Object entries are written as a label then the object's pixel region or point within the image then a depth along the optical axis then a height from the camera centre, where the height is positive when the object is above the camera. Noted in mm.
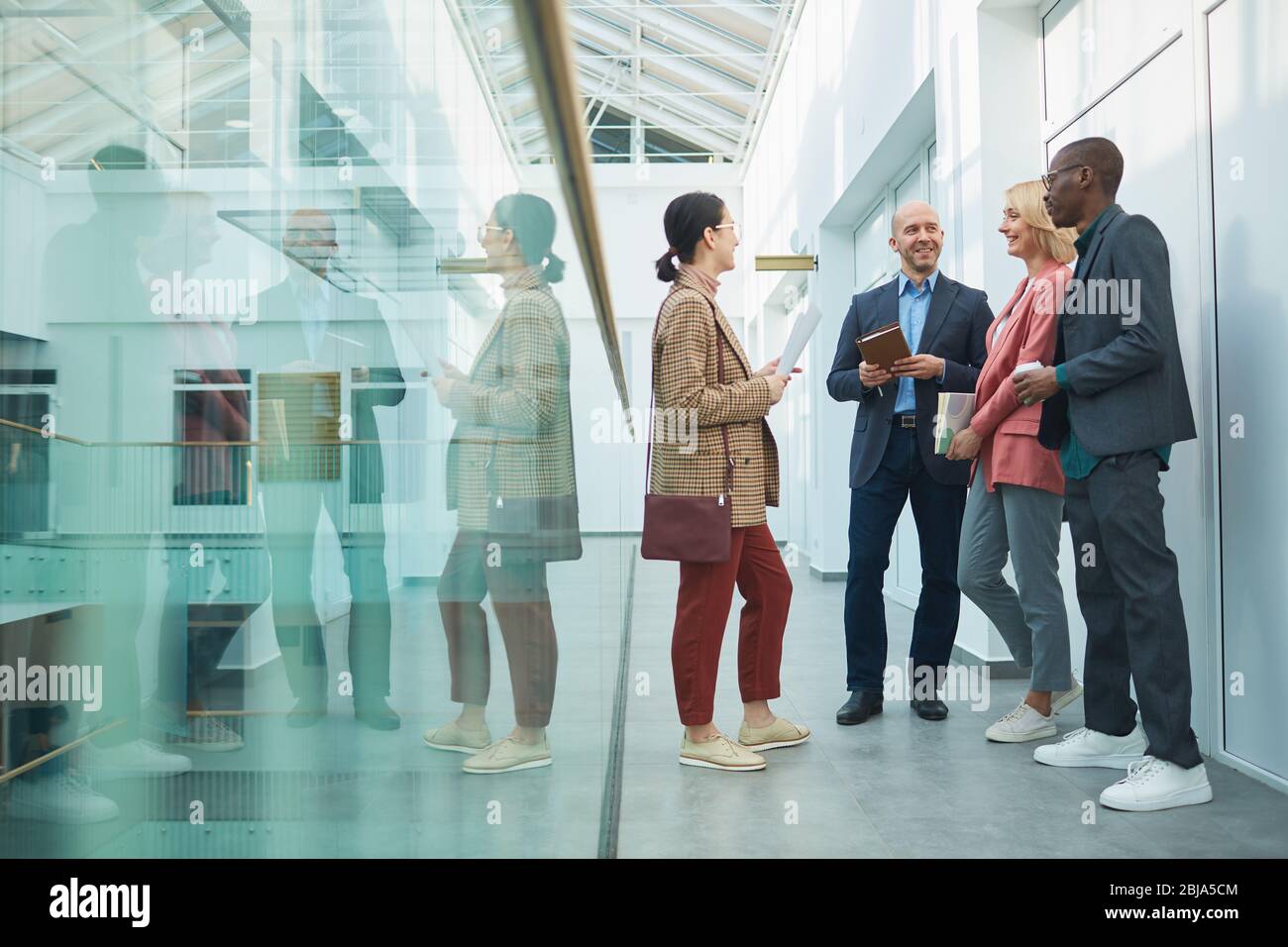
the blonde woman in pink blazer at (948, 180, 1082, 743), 2873 +49
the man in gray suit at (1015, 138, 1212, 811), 2311 +157
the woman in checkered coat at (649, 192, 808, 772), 2664 +170
